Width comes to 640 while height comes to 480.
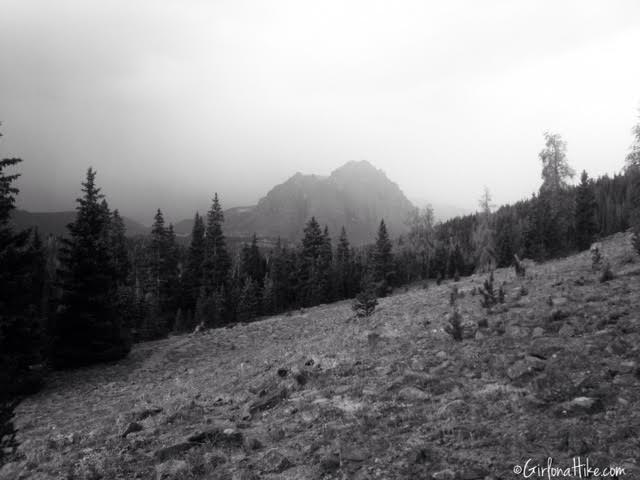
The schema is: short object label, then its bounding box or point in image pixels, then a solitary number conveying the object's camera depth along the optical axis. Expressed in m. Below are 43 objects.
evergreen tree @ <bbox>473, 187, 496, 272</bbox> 78.56
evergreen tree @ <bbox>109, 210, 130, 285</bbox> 46.05
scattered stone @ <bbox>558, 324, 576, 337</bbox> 10.10
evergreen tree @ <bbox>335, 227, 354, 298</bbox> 59.41
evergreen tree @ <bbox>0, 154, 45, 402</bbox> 16.78
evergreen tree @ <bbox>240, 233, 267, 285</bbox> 72.88
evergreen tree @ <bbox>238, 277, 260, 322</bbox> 46.66
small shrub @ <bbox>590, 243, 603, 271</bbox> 17.08
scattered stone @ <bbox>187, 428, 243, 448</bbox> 8.30
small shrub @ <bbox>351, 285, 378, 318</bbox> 23.67
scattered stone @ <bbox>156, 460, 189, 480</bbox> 7.16
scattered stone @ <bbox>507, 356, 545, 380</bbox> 8.44
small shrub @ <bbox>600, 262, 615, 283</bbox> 14.58
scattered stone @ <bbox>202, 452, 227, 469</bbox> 7.43
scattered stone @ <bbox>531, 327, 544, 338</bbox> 10.59
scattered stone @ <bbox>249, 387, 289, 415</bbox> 10.45
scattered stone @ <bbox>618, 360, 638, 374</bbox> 7.42
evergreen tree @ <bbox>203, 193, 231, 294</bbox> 56.91
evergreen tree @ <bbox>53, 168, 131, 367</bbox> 22.91
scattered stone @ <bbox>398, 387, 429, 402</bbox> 8.70
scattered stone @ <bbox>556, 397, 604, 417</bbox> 6.41
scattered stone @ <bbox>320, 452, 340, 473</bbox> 6.52
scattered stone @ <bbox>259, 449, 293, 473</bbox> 6.93
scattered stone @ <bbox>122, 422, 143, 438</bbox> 10.13
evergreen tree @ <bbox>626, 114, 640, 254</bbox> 25.17
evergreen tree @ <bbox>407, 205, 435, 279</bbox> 101.19
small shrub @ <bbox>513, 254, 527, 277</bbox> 20.75
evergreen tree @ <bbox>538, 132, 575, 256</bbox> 48.81
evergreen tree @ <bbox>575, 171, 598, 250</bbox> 40.66
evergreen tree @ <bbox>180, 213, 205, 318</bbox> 60.88
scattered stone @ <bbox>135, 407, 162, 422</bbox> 11.61
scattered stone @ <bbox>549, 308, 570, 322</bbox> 11.47
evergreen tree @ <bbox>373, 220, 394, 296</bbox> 59.97
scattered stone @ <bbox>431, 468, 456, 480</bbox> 5.51
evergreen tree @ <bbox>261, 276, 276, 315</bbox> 56.00
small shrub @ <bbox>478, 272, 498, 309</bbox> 15.09
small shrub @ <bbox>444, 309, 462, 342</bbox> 12.10
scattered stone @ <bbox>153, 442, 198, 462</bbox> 8.09
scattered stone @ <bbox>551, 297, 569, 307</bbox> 12.87
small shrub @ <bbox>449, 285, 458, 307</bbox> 18.50
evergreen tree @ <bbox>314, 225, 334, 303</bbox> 55.09
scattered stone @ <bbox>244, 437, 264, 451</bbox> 7.94
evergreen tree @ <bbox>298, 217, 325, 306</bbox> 56.25
